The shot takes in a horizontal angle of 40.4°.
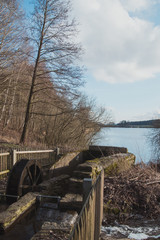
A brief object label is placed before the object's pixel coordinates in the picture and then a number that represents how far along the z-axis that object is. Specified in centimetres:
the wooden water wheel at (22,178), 625
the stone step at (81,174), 581
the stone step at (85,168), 604
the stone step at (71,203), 481
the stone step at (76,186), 547
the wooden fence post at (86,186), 406
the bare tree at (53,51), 1559
